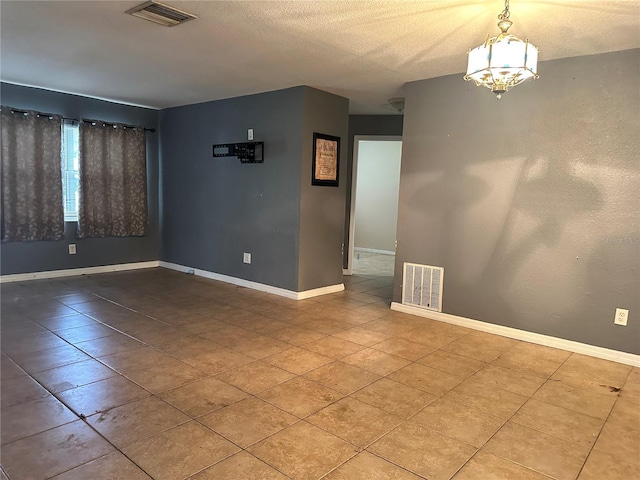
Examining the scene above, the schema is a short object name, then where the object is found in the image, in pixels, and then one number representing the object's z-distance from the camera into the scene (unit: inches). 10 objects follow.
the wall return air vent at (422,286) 158.1
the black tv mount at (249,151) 192.1
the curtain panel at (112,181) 214.8
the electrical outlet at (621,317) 121.8
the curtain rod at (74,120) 189.8
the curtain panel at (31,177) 189.3
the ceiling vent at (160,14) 100.5
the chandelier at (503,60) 80.8
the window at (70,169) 210.5
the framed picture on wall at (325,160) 183.5
